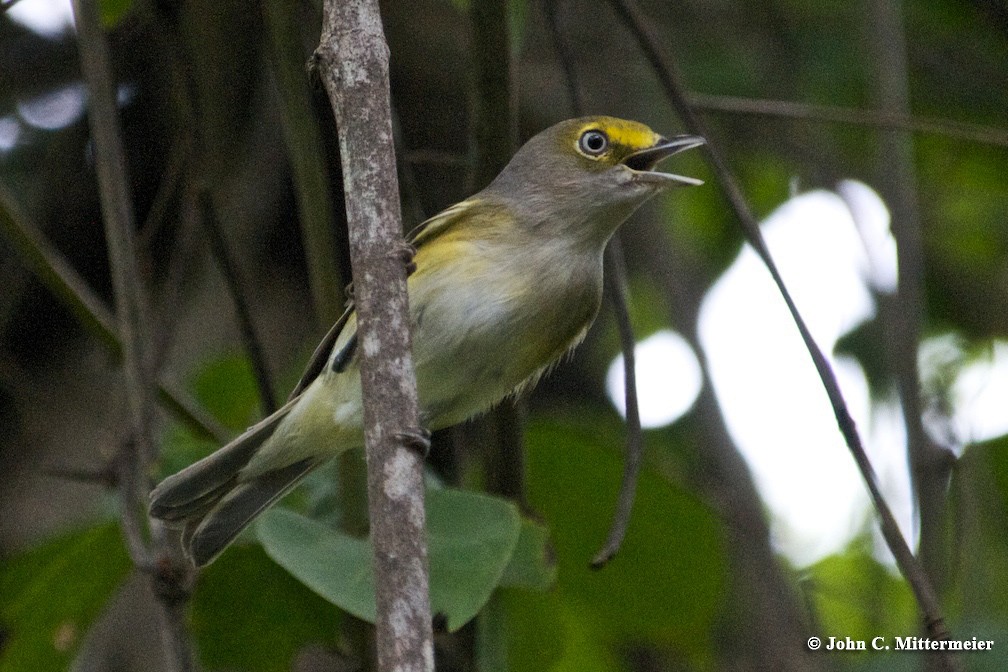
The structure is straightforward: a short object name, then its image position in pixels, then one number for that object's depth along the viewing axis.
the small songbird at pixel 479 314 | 6.61
